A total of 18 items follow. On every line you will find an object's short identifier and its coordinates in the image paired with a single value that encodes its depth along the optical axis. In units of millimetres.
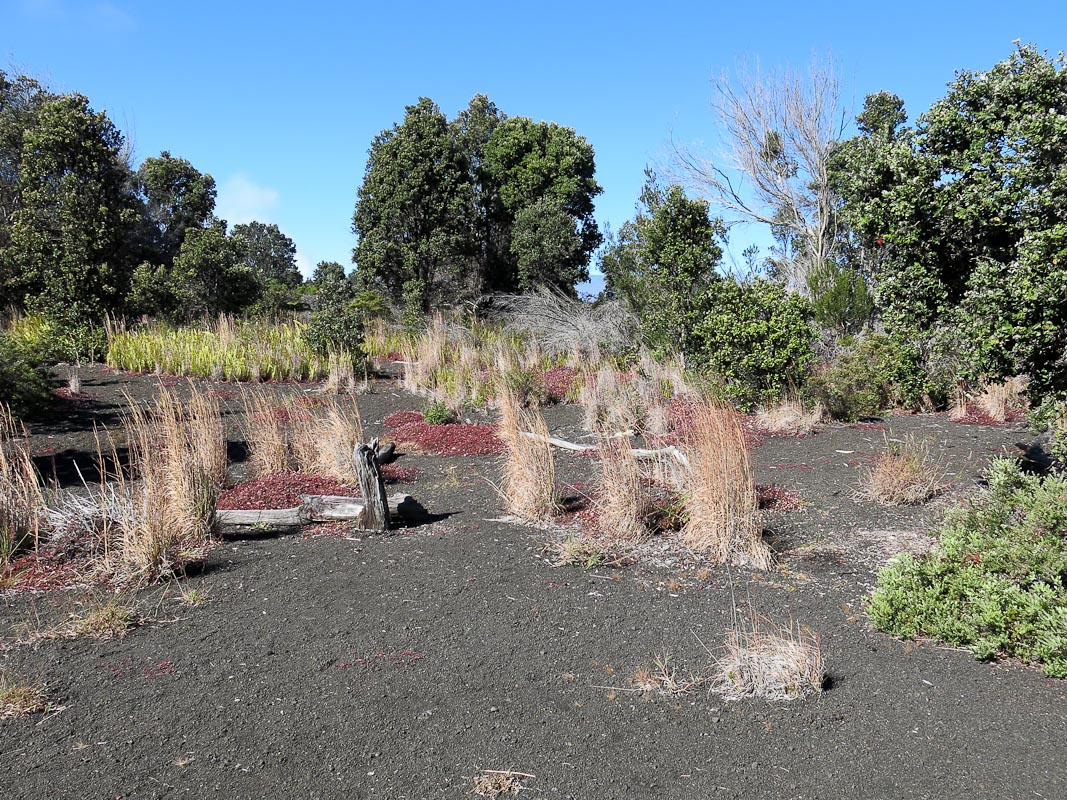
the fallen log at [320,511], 6035
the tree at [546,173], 22578
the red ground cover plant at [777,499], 6449
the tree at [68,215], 14164
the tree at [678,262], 11547
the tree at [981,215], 4930
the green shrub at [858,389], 10344
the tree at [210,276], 15906
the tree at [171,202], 20422
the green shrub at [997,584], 3535
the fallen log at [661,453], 6257
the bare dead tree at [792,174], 18609
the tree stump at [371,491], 5863
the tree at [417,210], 19984
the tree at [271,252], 35969
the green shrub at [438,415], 10500
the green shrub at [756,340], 10234
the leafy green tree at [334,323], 14008
